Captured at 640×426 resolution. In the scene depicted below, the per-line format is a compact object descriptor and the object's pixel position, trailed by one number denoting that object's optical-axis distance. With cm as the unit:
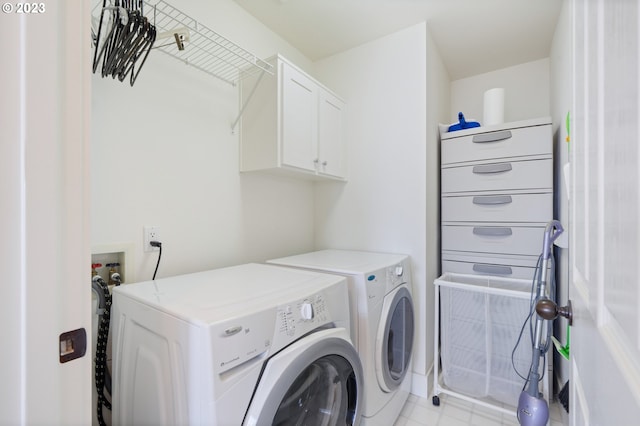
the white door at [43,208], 49
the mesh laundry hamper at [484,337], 171
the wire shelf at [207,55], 144
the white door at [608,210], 32
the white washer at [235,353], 77
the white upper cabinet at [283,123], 173
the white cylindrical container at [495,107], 222
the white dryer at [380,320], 140
